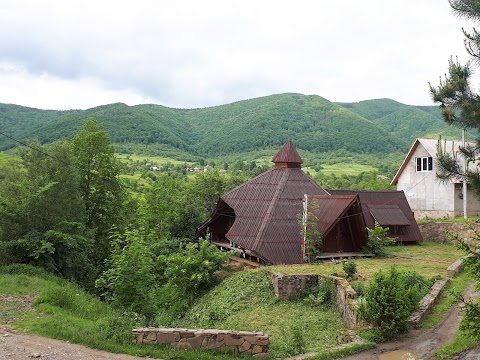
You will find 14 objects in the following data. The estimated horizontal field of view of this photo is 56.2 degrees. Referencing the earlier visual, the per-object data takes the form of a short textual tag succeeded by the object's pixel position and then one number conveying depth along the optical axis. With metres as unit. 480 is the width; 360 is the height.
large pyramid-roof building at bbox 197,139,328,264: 20.47
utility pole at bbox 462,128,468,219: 28.52
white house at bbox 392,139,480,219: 30.70
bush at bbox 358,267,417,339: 10.16
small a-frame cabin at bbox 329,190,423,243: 27.28
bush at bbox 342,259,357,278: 15.26
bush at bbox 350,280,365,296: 13.02
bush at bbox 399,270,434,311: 12.91
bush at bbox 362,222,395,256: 21.70
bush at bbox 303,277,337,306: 14.28
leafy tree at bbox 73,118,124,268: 26.47
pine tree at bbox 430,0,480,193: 12.12
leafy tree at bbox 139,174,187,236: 33.06
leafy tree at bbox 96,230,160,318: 13.16
